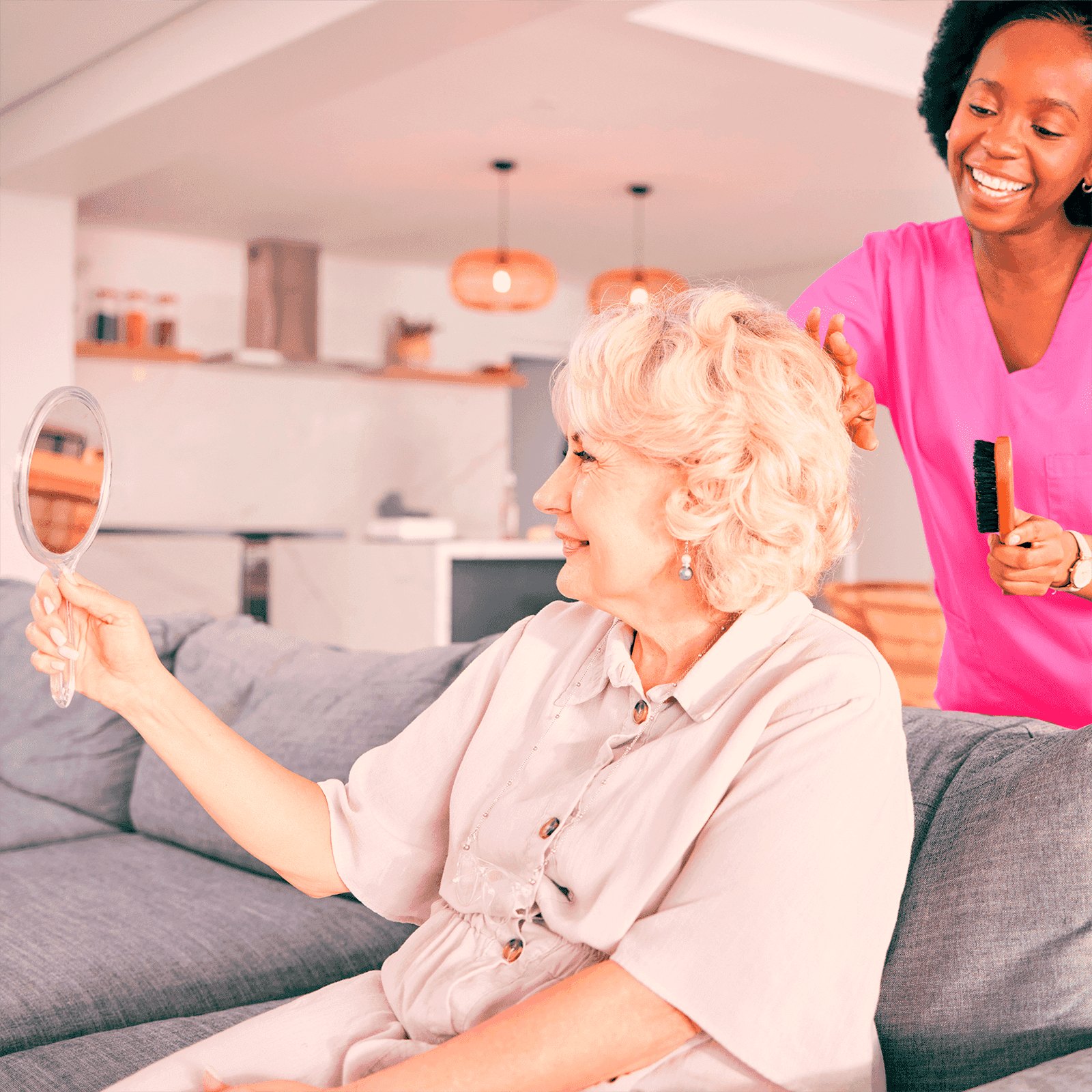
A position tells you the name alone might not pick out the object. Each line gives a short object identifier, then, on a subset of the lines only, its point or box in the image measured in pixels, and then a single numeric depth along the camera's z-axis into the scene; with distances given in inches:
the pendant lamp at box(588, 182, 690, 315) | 205.9
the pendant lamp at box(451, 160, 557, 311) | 196.5
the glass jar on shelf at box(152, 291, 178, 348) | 260.5
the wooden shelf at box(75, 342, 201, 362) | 251.1
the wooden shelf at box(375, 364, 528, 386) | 288.7
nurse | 50.3
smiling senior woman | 36.9
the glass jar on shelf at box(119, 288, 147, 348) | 255.8
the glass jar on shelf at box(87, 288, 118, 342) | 256.1
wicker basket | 100.5
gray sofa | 40.3
